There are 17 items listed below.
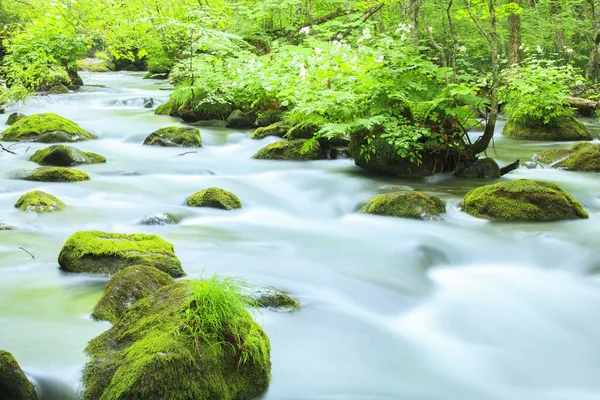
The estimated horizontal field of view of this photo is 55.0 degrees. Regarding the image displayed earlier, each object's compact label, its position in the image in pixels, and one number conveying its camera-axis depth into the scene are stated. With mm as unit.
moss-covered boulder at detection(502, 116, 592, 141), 13234
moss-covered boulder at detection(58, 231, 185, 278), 4871
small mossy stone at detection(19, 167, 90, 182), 8797
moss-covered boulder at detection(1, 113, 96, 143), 12062
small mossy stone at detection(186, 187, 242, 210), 7613
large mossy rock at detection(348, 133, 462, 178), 9180
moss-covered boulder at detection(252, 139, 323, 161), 10719
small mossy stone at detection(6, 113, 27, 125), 13891
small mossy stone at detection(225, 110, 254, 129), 13922
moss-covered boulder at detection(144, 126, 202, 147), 12227
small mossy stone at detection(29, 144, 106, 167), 10047
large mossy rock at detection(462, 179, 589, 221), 7156
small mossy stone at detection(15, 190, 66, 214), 7078
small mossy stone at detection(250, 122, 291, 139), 12492
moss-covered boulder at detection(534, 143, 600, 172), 10000
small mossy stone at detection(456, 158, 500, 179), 9367
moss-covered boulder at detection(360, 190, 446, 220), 7254
